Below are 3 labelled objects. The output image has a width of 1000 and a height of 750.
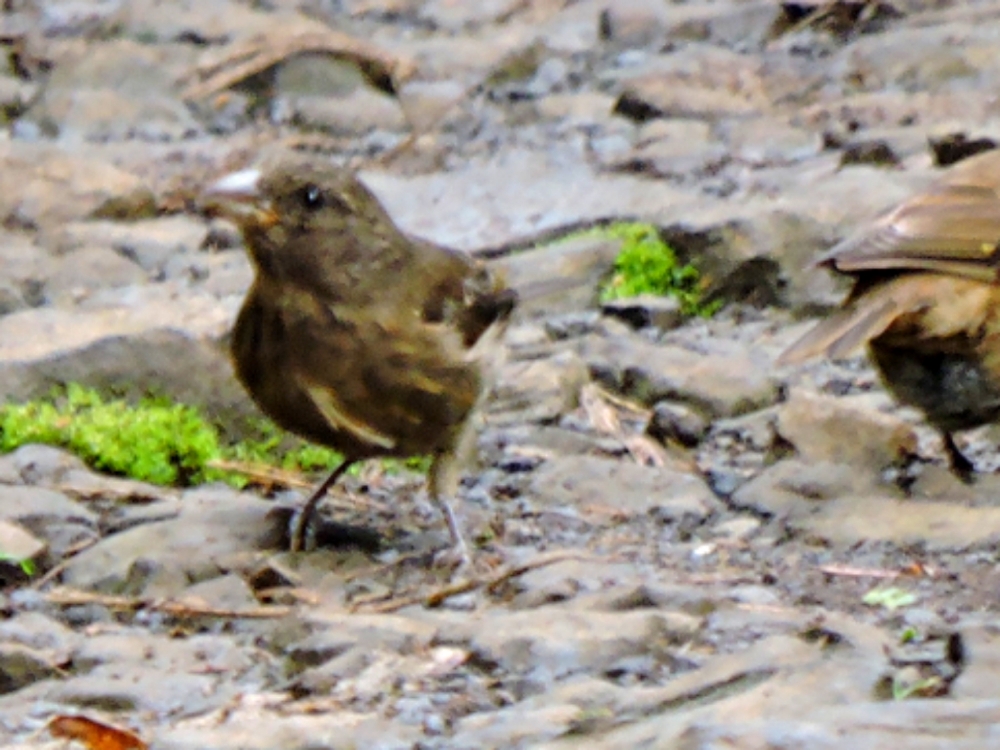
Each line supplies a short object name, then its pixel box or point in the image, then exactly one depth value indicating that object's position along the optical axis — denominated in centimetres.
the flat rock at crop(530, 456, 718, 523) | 1029
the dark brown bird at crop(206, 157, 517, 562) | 950
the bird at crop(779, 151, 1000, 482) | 995
